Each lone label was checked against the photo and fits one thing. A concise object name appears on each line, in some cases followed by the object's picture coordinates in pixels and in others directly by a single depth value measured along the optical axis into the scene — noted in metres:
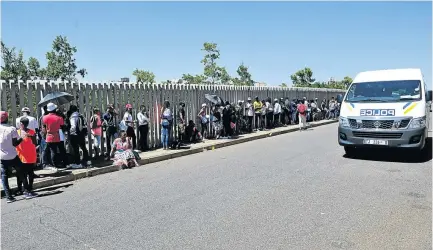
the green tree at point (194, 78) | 41.67
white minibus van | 8.14
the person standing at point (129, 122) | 10.11
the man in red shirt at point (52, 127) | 7.67
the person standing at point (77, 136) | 8.29
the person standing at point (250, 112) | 16.38
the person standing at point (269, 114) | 18.11
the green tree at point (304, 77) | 50.44
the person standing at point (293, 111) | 21.22
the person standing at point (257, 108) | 17.06
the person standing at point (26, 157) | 6.29
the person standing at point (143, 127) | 10.74
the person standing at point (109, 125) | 9.70
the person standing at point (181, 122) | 12.37
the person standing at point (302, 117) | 17.90
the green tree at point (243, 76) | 45.74
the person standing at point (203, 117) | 13.42
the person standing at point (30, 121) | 7.45
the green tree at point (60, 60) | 27.77
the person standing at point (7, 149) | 6.01
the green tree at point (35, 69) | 27.81
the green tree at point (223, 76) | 40.30
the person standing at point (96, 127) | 9.28
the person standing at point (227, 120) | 14.11
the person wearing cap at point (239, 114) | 15.65
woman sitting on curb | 8.91
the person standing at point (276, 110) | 18.77
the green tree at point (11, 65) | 26.28
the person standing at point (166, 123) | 11.20
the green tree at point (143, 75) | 49.01
